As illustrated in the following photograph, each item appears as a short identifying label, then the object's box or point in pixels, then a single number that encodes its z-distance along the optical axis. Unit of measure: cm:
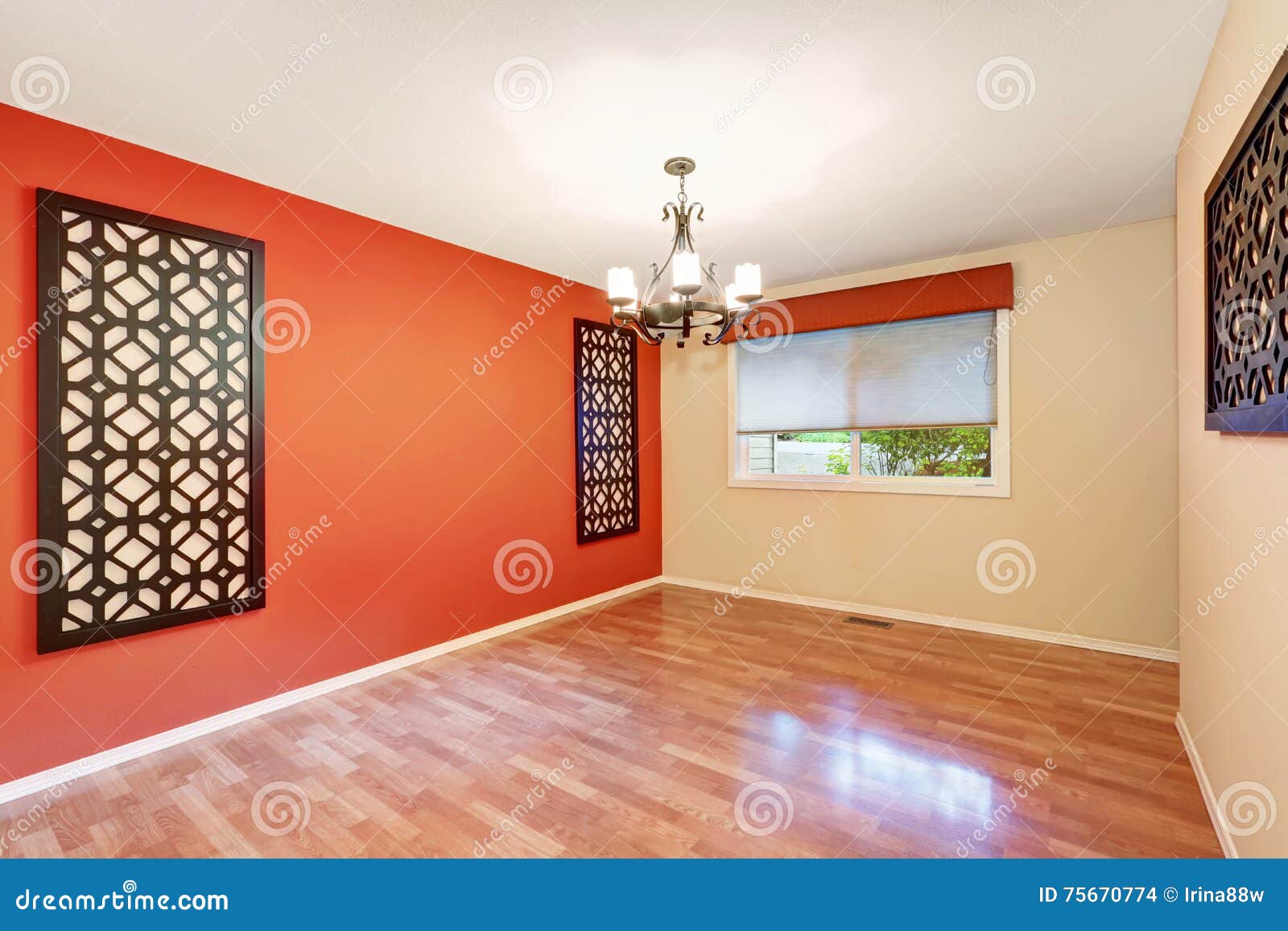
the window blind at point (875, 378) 399
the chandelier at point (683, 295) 242
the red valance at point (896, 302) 383
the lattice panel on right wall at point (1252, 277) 130
